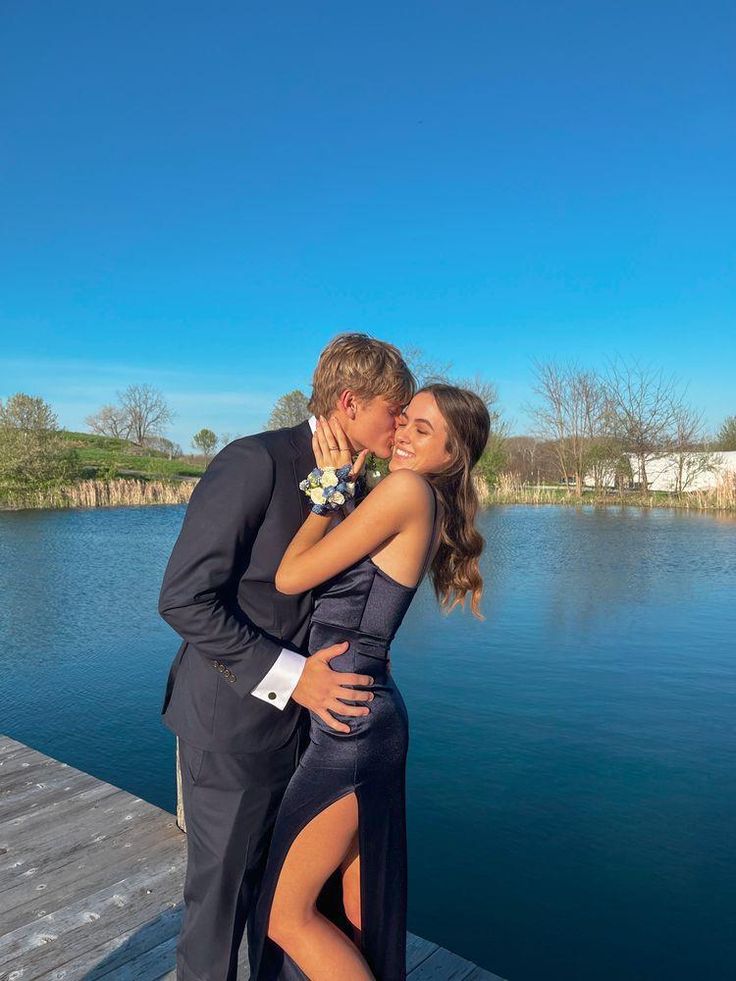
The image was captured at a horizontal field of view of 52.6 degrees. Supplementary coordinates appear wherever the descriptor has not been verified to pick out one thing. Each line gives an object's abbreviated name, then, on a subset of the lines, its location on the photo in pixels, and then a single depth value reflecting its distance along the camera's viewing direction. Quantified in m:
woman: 1.79
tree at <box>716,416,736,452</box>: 36.63
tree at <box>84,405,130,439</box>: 64.50
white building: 28.11
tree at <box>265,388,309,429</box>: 35.31
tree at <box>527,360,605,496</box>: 32.19
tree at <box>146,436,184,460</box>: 60.75
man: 1.78
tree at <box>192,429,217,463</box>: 63.03
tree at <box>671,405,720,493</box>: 28.22
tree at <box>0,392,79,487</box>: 27.58
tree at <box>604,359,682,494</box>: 29.72
